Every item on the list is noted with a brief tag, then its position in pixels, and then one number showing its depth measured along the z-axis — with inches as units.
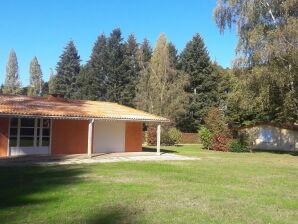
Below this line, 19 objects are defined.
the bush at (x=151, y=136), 1244.1
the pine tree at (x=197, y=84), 1742.1
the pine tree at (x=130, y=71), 1851.6
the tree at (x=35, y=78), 2540.8
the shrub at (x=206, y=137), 1108.6
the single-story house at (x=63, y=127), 623.8
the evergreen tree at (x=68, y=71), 2101.4
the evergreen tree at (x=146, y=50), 1907.7
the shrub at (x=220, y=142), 1054.6
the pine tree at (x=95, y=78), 1967.3
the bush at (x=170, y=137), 1246.3
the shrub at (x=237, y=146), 1035.6
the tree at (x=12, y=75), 2516.4
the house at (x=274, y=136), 1173.1
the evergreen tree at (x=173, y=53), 1861.2
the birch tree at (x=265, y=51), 765.9
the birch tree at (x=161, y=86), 1485.0
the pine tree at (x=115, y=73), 1896.7
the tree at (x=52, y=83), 2121.1
